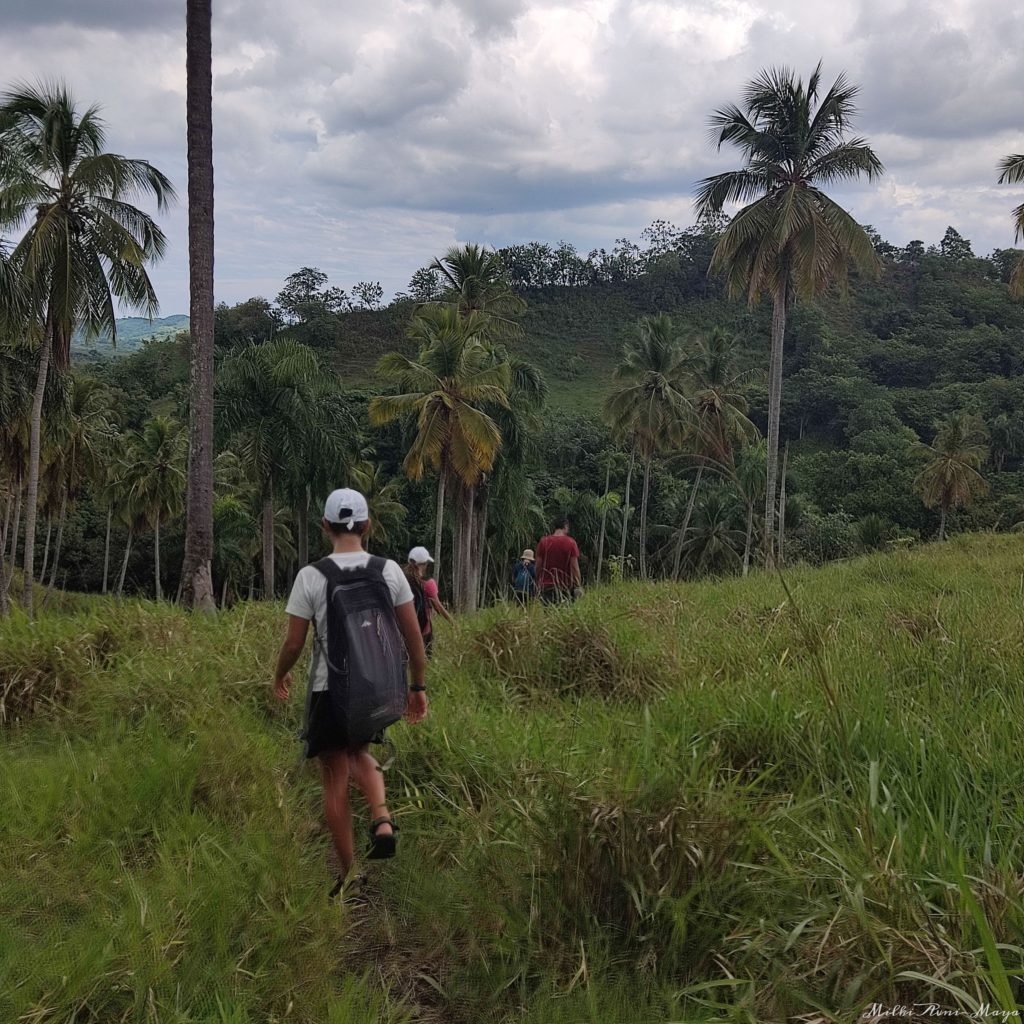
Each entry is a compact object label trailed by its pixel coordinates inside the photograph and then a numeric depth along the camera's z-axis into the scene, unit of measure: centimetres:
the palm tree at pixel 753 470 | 3278
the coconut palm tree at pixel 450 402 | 2358
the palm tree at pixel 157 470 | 3175
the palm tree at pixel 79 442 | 2142
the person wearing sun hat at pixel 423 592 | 650
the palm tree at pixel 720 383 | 3134
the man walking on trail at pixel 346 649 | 338
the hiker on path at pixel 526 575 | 889
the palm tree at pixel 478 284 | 2880
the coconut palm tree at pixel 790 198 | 2023
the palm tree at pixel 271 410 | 2548
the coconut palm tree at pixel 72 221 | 1546
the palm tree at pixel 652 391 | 3189
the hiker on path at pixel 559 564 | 856
